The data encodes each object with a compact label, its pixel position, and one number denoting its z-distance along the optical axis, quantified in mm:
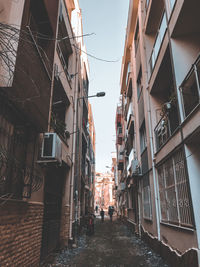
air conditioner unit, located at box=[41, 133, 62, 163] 5758
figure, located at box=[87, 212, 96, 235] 13406
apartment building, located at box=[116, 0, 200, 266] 5484
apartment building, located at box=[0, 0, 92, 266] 4172
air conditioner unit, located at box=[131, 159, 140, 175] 12492
